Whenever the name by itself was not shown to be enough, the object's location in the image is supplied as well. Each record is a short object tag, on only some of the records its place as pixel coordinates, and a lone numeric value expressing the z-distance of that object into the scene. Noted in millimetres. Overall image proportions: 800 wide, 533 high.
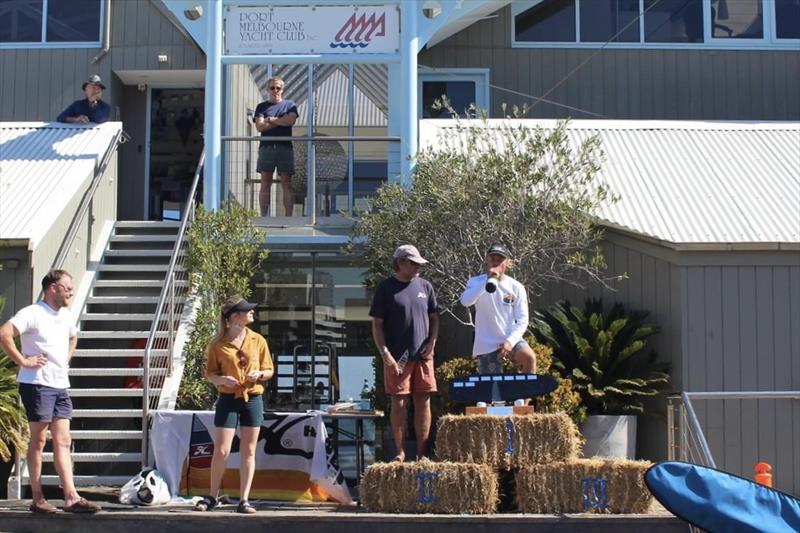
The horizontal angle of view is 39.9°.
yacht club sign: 12570
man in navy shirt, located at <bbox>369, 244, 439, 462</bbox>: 8617
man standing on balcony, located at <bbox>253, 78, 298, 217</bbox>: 12562
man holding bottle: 8859
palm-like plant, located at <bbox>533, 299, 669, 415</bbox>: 10305
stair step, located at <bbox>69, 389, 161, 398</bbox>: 10297
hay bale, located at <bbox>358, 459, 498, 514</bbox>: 7816
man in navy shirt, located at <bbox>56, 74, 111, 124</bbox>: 13531
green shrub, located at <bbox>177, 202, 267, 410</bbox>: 11375
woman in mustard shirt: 8188
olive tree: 10570
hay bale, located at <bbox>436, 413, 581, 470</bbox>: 8031
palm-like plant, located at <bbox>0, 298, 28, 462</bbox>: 9062
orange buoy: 8578
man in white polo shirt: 7797
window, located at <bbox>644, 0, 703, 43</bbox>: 15773
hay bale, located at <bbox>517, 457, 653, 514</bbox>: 7793
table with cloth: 8945
